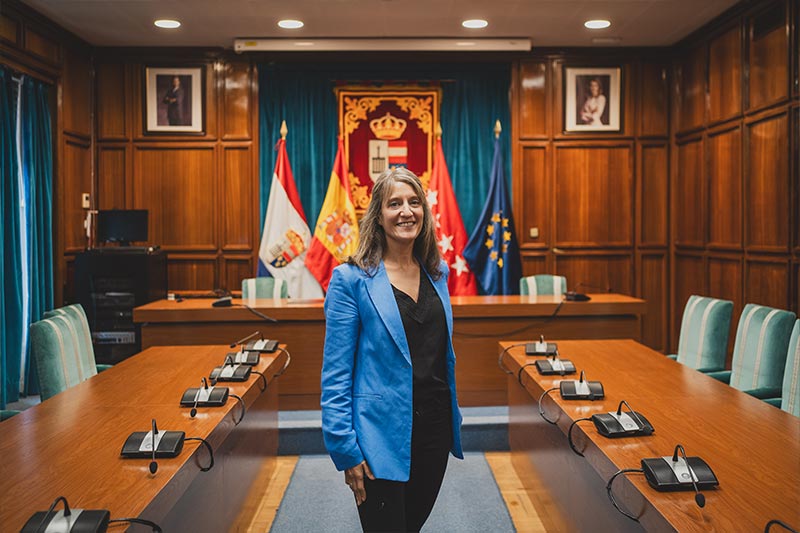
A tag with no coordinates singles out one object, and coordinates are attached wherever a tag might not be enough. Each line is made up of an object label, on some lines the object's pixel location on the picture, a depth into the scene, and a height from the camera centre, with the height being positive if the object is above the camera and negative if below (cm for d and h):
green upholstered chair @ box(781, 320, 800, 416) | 288 -56
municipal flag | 665 +11
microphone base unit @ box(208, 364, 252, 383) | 290 -50
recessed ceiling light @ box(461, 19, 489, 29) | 596 +187
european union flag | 670 +3
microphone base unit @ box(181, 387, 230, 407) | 250 -51
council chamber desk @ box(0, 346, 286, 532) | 166 -55
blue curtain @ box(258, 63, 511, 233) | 687 +128
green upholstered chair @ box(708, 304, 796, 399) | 327 -50
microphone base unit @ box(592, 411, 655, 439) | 208 -52
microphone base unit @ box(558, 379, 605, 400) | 258 -52
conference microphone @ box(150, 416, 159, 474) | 179 -54
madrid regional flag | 671 +21
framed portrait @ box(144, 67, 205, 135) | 677 +142
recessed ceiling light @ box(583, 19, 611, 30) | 600 +187
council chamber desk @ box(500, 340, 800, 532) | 157 -56
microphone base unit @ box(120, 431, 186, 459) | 191 -52
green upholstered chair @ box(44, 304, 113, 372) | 345 -35
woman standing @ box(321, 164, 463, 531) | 186 -33
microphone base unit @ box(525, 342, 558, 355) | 342 -48
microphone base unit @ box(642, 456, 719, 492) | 164 -53
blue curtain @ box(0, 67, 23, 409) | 523 -5
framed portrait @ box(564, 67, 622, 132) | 689 +143
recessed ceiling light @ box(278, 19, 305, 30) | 595 +188
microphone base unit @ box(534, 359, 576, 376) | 301 -50
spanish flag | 657 +19
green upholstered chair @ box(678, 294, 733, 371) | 381 -47
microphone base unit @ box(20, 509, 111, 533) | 137 -52
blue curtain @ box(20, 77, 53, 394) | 560 +47
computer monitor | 622 +23
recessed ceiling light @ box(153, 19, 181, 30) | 589 +188
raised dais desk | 466 -51
